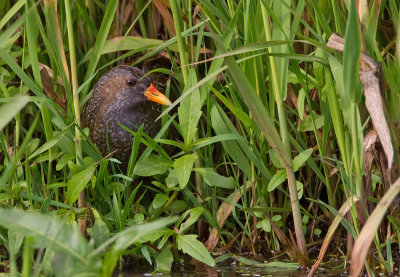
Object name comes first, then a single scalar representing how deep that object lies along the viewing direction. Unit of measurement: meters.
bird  7.34
